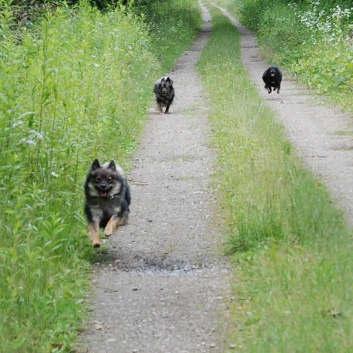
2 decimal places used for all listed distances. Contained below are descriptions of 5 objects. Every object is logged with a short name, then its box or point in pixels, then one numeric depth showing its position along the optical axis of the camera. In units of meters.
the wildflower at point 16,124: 14.48
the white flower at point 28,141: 14.22
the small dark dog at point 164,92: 35.37
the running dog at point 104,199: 16.56
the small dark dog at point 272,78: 40.00
